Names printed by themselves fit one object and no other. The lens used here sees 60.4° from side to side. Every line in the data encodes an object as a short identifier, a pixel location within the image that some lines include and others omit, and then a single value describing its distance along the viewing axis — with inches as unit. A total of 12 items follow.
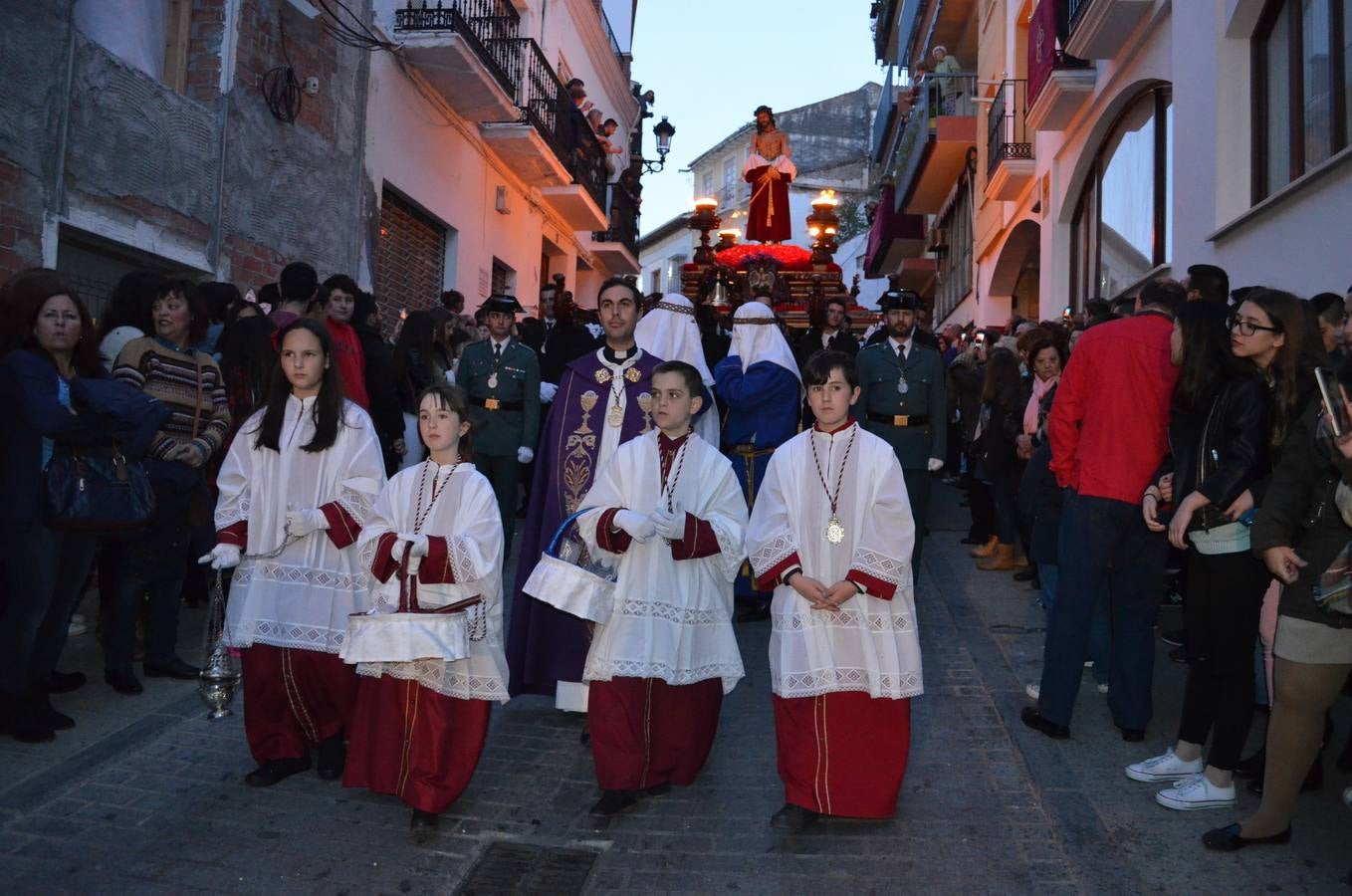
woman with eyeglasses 167.9
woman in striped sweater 226.7
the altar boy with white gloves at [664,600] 175.6
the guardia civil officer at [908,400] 306.5
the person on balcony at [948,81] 835.4
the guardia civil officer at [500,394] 319.6
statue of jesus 634.2
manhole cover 150.3
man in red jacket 201.0
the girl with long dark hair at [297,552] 181.0
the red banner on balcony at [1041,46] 533.3
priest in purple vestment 230.8
